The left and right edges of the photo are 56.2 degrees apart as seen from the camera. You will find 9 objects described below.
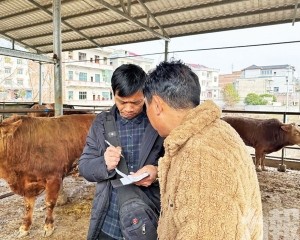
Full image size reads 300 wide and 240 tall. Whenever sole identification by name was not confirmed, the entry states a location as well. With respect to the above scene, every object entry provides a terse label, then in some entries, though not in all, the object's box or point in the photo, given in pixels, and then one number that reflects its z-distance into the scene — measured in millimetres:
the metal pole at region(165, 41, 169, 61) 7424
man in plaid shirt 1533
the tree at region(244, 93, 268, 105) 28969
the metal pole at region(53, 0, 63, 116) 4168
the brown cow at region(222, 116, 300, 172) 6454
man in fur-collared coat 761
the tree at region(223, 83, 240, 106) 30375
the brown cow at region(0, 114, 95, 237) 3145
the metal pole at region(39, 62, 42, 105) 9066
